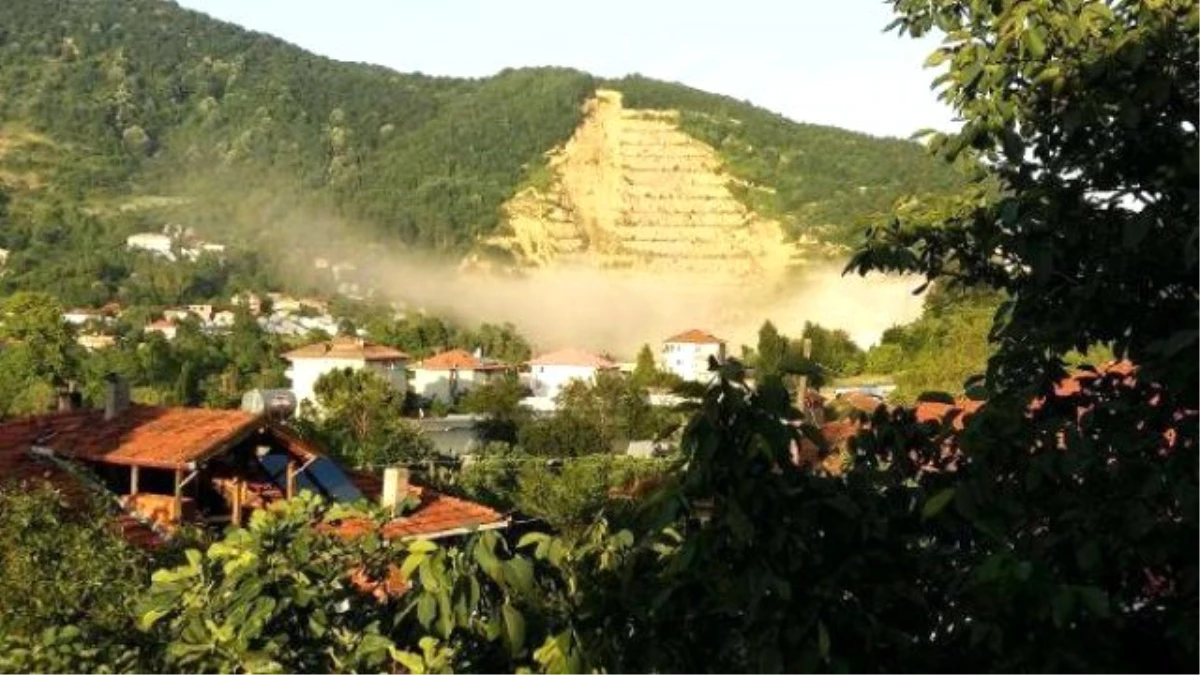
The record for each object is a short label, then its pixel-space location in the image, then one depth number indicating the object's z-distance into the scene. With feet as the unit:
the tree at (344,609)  9.96
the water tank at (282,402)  164.58
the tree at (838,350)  215.10
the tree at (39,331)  144.56
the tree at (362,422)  128.36
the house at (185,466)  50.29
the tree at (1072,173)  11.97
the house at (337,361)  226.38
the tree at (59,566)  19.30
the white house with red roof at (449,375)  237.04
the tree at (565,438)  152.05
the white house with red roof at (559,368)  253.03
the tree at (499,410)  170.71
